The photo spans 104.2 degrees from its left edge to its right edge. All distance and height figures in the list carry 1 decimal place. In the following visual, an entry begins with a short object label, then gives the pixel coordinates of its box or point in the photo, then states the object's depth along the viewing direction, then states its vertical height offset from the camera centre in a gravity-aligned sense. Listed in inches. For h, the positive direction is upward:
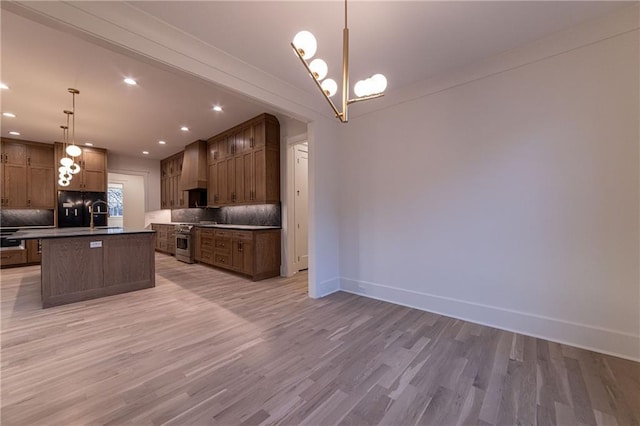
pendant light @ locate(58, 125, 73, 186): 165.3 +32.1
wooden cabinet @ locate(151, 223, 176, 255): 277.3 -28.8
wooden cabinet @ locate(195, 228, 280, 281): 175.6 -29.5
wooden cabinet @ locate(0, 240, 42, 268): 217.0 -37.6
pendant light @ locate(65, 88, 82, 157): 138.8 +68.3
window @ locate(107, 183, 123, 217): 309.8 +18.2
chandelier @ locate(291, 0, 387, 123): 59.5 +36.8
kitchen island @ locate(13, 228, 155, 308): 130.8 -29.0
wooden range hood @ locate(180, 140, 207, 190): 244.2 +46.9
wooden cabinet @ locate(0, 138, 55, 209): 229.3 +37.5
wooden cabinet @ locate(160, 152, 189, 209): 287.5 +35.5
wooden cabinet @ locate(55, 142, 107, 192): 251.8 +45.6
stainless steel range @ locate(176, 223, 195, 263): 237.9 -28.6
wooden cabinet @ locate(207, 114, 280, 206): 184.1 +40.0
